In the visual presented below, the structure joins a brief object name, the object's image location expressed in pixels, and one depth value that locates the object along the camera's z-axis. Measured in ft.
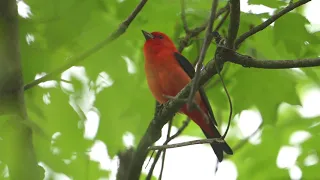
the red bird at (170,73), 23.82
